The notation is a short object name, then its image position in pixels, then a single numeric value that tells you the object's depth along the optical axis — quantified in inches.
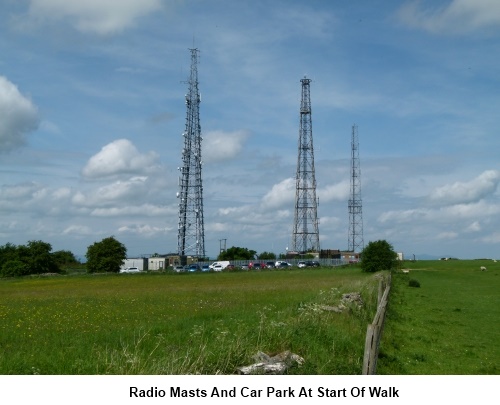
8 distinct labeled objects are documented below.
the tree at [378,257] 3002.2
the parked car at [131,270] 4705.0
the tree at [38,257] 4362.7
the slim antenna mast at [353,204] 4273.4
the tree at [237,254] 5526.6
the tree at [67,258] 6176.2
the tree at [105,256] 4407.0
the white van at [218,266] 3927.2
